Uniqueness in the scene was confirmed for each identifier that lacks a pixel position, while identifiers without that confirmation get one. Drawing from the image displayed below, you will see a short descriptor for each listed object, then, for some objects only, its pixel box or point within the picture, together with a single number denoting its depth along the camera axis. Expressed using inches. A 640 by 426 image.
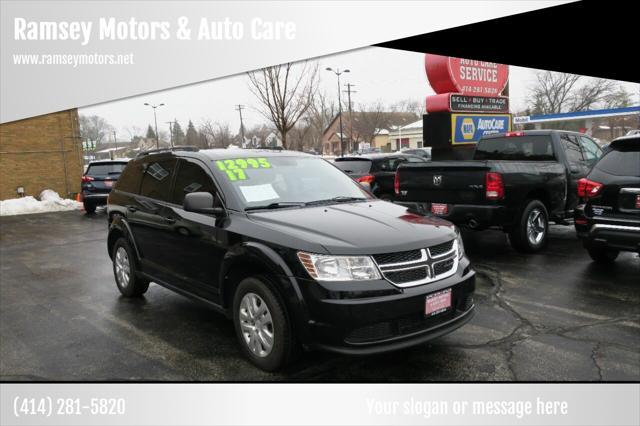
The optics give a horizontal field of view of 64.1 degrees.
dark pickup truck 277.3
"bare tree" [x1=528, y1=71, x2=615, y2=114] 2041.1
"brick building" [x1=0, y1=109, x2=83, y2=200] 712.4
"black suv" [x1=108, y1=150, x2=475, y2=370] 132.0
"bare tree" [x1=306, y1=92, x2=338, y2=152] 1774.7
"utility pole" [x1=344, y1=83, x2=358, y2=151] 2344.1
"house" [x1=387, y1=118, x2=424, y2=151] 3031.5
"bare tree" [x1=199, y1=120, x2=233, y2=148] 1533.0
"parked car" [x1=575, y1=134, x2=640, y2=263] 218.5
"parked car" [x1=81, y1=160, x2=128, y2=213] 599.8
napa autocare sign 485.4
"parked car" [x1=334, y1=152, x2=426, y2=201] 451.5
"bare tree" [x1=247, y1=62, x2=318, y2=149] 728.3
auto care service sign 481.7
